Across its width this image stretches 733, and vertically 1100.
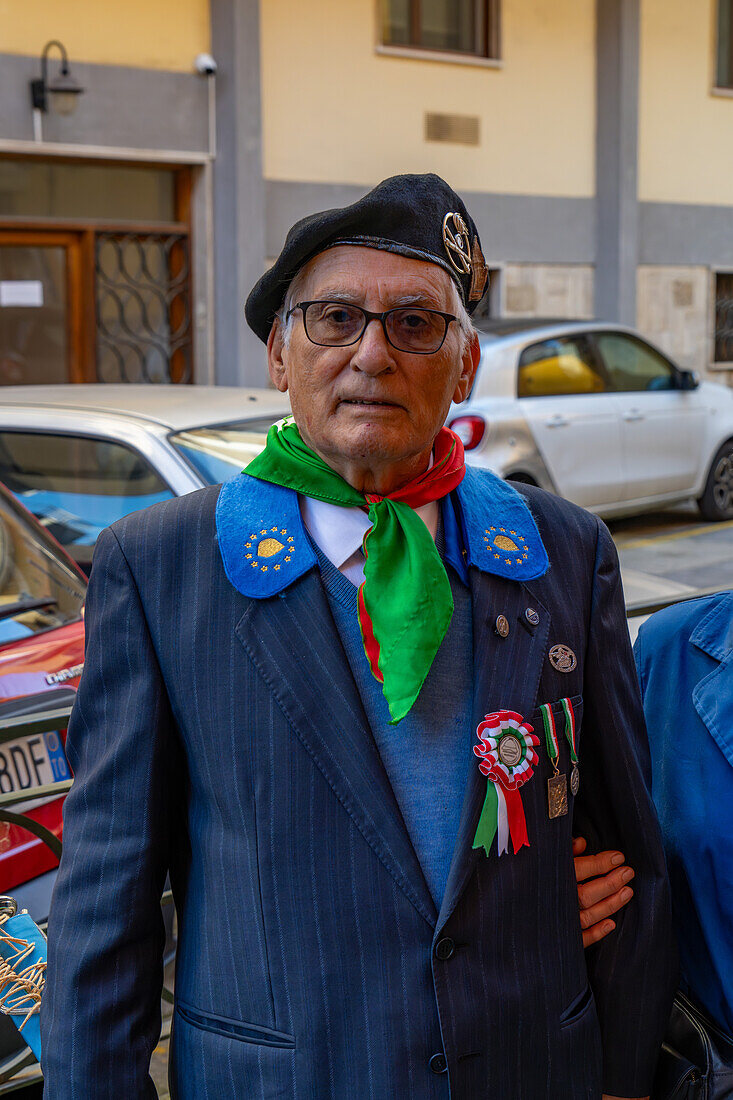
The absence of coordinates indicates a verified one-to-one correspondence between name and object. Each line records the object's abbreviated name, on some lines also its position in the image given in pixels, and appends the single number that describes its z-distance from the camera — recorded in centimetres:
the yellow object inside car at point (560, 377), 900
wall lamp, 1106
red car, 292
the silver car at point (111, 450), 445
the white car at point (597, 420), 869
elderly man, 157
